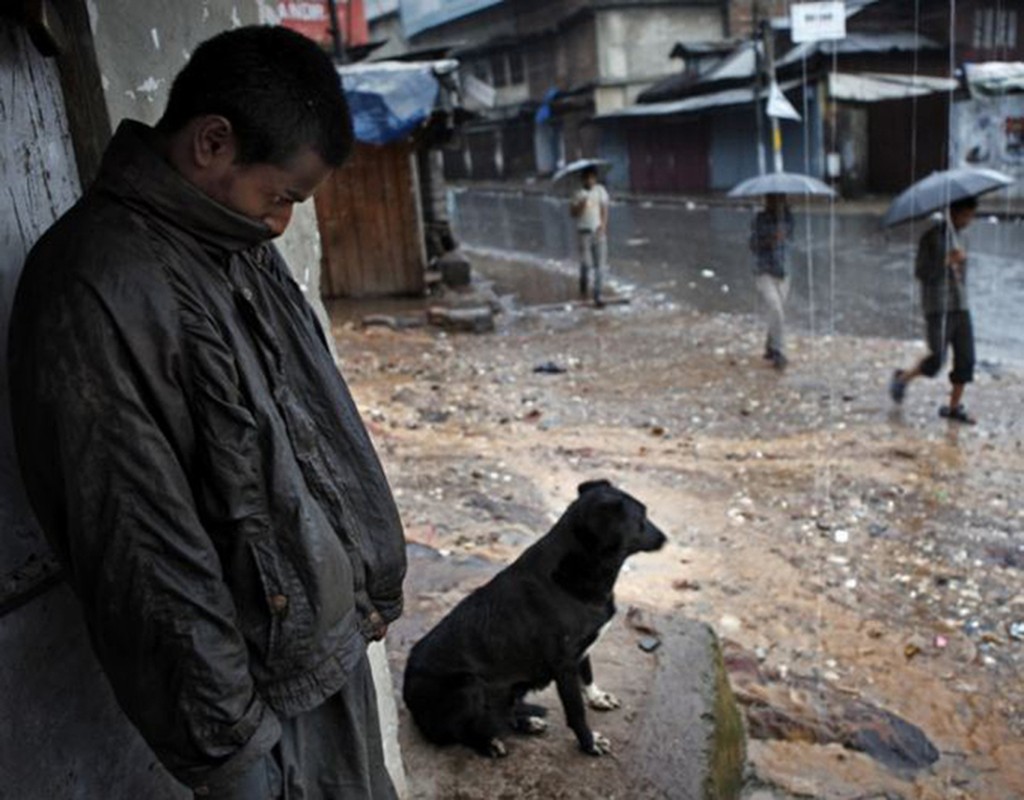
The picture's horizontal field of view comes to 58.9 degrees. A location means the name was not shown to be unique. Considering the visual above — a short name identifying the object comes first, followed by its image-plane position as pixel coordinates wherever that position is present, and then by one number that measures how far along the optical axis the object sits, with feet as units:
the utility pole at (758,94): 64.34
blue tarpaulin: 36.06
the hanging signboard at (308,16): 38.06
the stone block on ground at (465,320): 37.29
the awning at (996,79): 54.39
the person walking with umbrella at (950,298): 22.90
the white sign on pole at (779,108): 49.57
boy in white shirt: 41.65
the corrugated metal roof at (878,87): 66.44
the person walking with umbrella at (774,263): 29.37
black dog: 9.24
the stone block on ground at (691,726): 9.52
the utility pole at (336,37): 50.01
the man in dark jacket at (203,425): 4.09
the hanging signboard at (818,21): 35.96
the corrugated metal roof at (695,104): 78.43
